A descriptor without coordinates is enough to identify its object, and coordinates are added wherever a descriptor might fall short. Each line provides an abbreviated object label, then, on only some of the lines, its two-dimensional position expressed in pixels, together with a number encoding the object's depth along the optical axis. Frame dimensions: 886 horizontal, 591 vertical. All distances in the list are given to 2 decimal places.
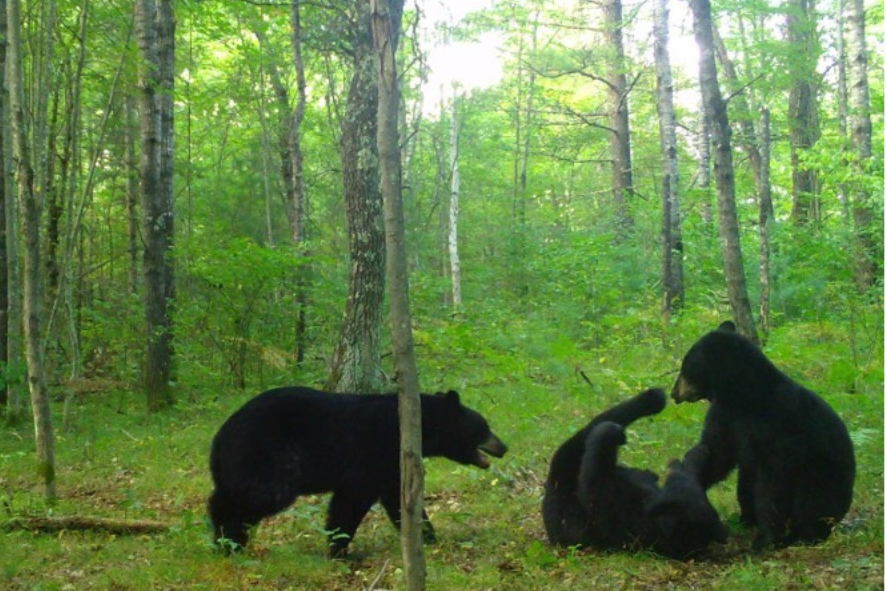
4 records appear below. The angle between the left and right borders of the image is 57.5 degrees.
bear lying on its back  5.83
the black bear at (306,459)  6.35
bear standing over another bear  5.99
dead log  6.75
